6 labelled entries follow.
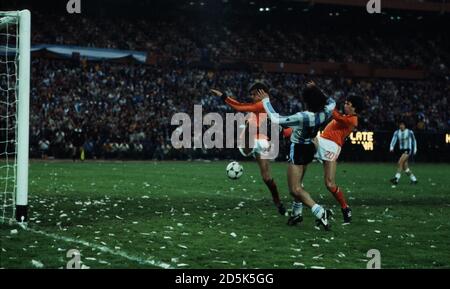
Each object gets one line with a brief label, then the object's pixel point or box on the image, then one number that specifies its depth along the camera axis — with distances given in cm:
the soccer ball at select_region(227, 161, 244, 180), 1641
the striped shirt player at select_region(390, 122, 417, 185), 2288
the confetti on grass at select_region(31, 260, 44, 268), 726
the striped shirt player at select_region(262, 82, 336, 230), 1053
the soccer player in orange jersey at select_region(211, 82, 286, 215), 1258
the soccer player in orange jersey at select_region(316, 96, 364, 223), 1197
